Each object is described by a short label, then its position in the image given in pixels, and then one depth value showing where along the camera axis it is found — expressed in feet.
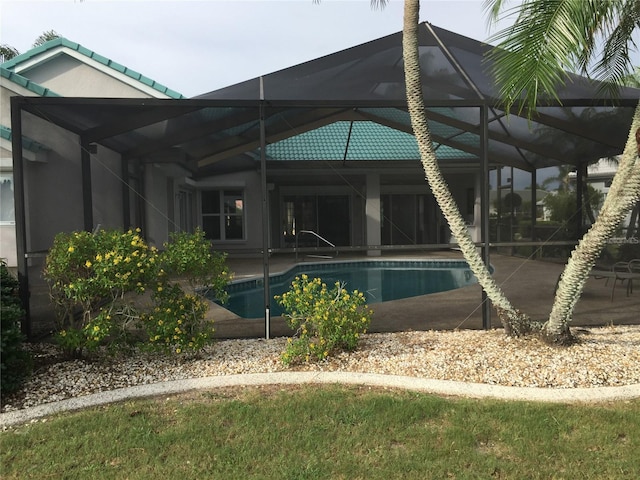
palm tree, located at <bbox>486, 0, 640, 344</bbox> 13.79
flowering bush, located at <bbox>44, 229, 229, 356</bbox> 14.52
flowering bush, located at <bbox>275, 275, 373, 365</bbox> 15.56
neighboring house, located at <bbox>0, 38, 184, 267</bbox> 35.22
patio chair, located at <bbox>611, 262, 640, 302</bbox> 26.35
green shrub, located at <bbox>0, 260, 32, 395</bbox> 12.84
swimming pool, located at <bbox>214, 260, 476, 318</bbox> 32.68
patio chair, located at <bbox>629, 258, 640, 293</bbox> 26.30
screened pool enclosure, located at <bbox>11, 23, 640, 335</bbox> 19.24
